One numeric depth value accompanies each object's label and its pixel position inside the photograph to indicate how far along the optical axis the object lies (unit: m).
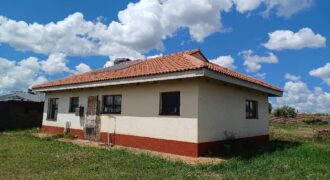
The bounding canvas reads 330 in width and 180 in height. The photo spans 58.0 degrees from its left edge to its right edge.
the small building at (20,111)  22.55
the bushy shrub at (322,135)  18.36
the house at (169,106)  11.16
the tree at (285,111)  46.80
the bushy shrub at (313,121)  38.56
